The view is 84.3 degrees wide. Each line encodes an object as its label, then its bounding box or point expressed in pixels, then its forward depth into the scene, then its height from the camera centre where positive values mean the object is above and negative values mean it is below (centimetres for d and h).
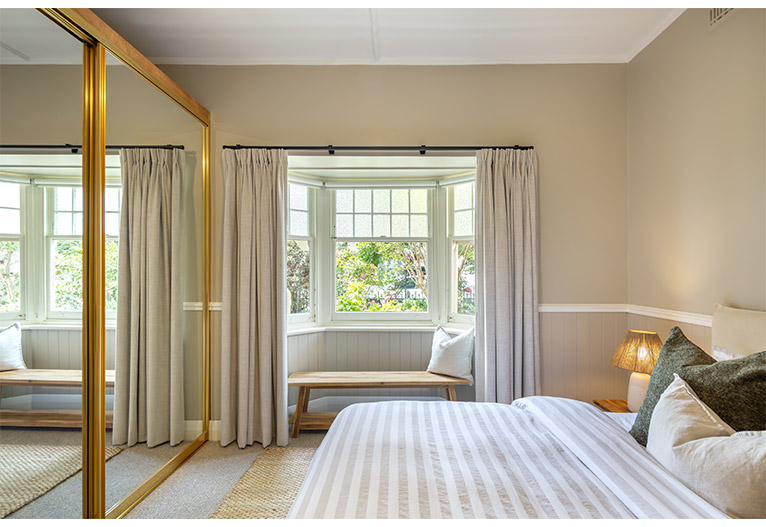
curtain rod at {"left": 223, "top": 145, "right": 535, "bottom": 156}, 308 +88
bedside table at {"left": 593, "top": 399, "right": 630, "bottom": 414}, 255 -88
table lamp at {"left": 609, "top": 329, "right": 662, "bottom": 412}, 240 -54
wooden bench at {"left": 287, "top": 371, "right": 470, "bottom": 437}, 313 -85
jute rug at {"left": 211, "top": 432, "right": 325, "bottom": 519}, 221 -126
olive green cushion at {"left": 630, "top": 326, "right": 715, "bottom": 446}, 160 -41
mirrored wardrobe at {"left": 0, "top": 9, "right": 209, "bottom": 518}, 157 +0
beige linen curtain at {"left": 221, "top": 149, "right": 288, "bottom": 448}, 299 -21
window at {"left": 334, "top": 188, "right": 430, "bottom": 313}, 396 +14
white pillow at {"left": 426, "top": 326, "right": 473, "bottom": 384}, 326 -70
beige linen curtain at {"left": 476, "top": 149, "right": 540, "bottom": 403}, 298 -8
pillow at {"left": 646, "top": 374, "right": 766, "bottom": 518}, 108 -53
